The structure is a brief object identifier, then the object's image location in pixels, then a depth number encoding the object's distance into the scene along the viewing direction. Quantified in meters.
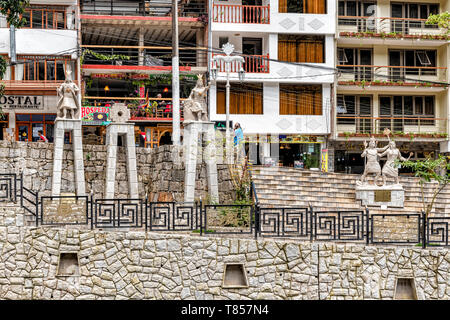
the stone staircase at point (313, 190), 22.80
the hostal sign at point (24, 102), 31.80
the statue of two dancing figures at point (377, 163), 23.86
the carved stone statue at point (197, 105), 21.11
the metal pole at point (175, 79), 24.25
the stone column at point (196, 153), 20.77
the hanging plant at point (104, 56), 32.41
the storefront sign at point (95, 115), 31.50
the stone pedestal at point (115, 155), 20.92
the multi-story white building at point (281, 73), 33.41
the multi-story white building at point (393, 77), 34.34
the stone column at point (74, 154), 20.53
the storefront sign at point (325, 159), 34.03
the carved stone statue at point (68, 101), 20.53
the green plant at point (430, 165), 20.02
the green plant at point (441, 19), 26.75
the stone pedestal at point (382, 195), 23.83
